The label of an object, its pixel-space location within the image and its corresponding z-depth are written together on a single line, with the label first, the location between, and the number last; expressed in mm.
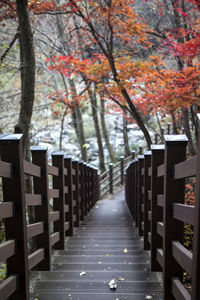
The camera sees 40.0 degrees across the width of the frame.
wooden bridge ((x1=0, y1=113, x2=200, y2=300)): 2004
